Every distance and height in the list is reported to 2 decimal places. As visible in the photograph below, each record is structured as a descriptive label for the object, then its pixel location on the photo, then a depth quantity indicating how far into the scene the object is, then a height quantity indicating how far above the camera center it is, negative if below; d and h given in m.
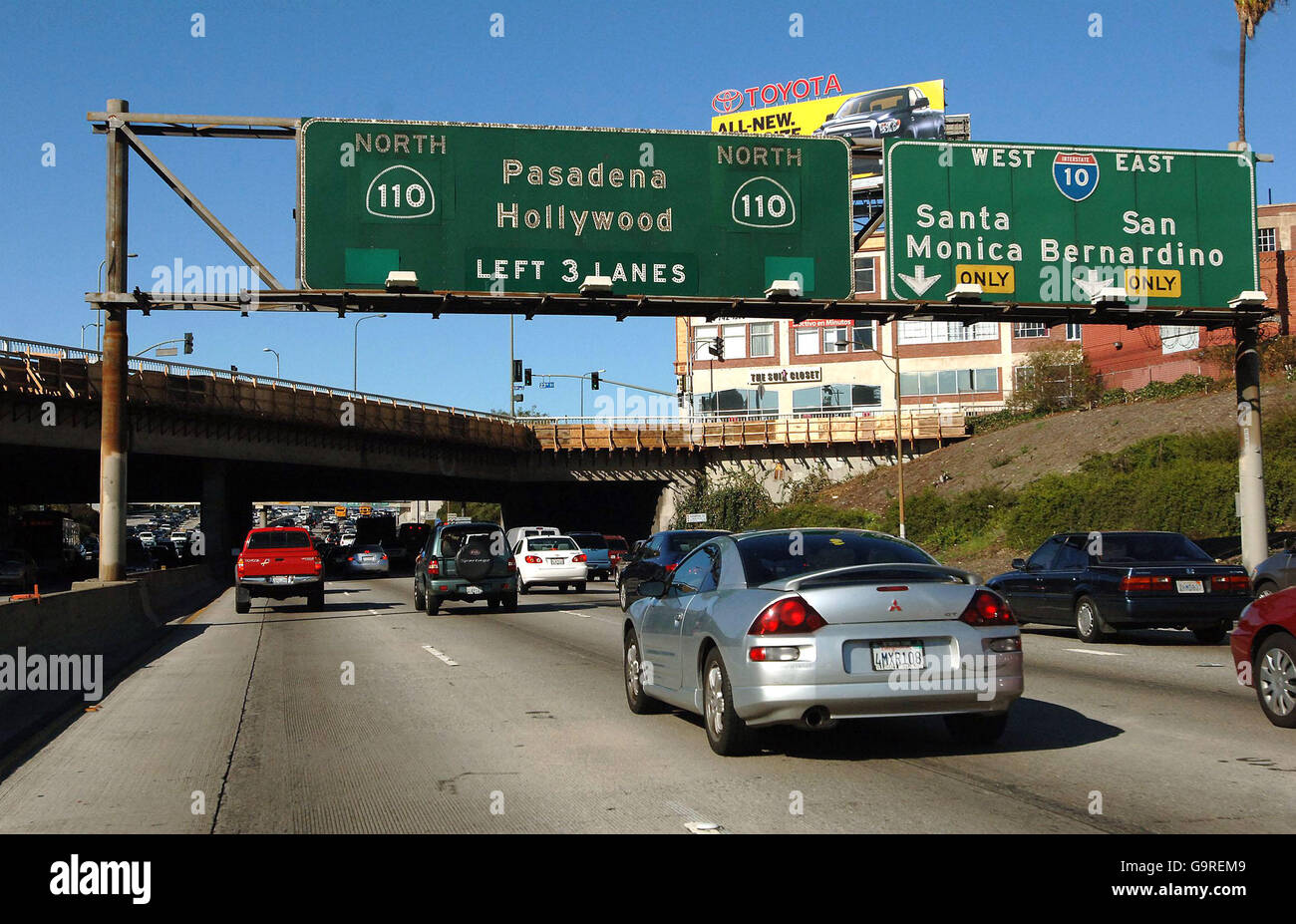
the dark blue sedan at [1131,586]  16.81 -1.04
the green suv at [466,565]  27.14 -0.97
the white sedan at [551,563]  35.97 -1.26
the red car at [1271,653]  9.66 -1.14
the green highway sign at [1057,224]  23.75 +5.47
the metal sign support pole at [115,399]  22.31 +2.28
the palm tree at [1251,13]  41.81 +16.45
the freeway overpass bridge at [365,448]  43.16 +3.32
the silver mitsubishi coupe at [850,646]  8.30 -0.88
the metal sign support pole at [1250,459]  24.33 +1.00
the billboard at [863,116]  82.00 +26.44
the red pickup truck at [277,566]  28.95 -1.01
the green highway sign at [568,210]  22.44 +5.59
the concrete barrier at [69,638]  12.05 -1.54
